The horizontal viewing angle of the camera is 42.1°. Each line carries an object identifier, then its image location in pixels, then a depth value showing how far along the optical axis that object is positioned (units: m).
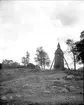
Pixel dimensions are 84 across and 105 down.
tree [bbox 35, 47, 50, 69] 50.17
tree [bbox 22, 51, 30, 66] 59.97
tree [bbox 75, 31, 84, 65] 26.96
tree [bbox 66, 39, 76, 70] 38.72
